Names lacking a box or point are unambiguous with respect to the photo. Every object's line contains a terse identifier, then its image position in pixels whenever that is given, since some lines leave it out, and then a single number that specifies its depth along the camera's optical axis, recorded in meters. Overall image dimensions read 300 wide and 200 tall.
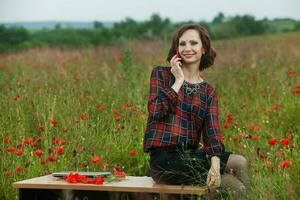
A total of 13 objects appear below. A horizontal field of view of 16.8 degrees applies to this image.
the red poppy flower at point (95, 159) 6.79
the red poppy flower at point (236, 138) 7.57
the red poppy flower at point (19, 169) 6.98
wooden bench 6.23
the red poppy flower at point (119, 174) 6.80
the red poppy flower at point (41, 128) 7.99
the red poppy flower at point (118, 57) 15.18
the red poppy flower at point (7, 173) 7.16
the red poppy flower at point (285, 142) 6.43
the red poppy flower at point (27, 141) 7.16
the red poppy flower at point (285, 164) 5.95
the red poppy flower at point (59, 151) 6.88
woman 6.54
